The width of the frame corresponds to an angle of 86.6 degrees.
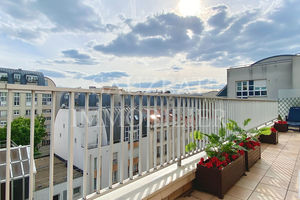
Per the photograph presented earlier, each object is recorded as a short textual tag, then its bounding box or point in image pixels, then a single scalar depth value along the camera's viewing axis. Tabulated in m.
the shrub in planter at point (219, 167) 1.70
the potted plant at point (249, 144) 2.32
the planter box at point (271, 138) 3.72
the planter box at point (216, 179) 1.68
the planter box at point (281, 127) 5.14
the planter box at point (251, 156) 2.31
